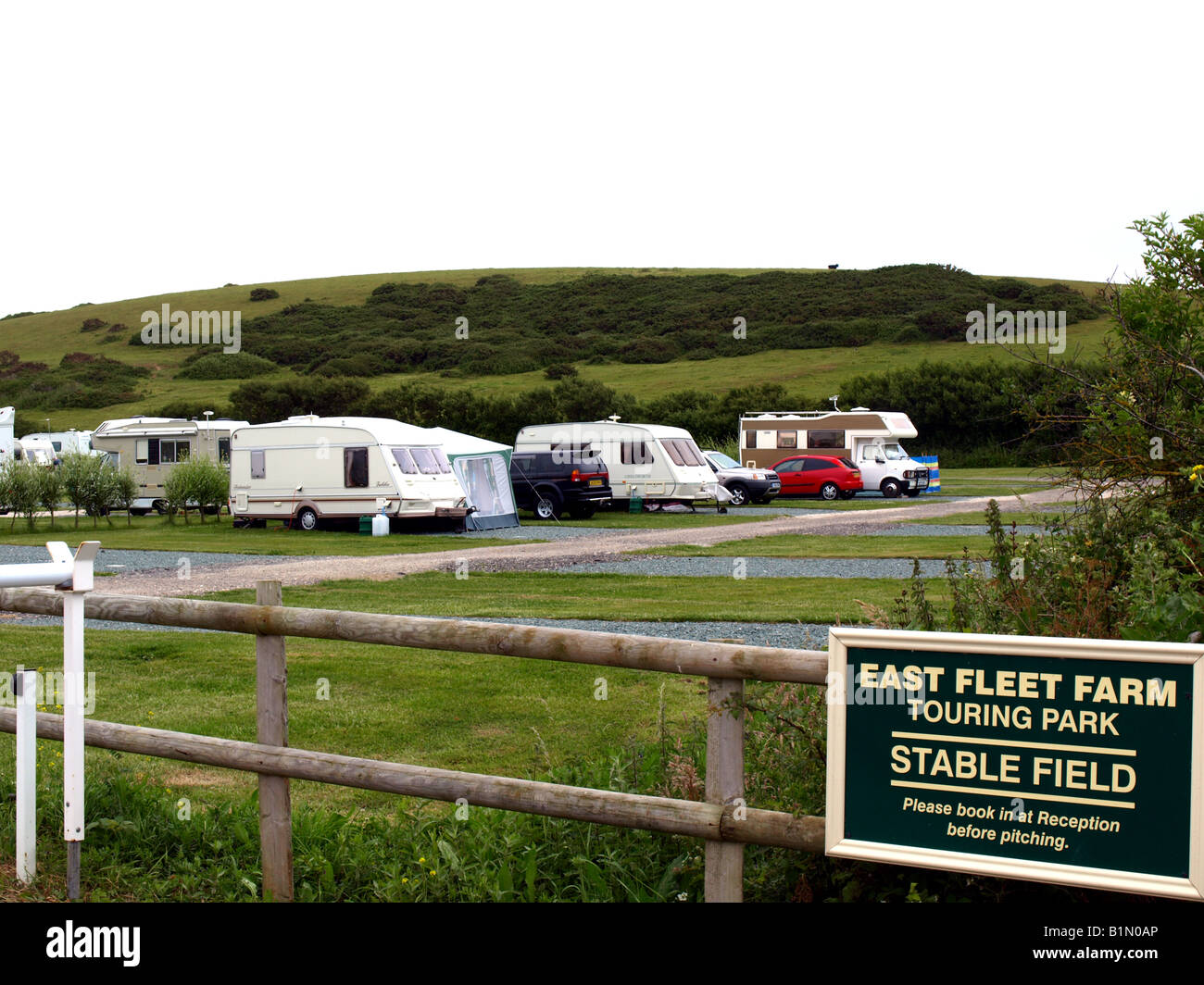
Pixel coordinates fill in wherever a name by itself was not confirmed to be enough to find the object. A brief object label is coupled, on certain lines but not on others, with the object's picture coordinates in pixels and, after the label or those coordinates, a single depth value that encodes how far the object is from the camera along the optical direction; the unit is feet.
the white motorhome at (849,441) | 110.83
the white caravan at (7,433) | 110.73
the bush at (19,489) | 82.89
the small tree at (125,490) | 86.07
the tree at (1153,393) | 15.71
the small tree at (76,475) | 83.10
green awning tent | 79.46
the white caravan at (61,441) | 129.81
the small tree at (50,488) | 83.51
